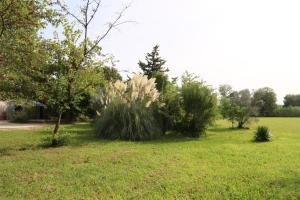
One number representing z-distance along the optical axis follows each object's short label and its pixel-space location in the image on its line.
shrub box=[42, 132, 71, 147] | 5.86
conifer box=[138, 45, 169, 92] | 22.14
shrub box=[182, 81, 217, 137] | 8.55
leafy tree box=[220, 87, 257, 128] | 11.82
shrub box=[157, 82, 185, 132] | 8.44
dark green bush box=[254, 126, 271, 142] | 7.35
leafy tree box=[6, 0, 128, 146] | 5.60
